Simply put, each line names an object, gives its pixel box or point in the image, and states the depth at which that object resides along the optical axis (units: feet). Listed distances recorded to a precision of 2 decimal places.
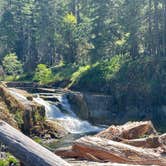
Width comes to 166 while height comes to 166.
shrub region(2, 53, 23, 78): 247.29
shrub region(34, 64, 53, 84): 212.23
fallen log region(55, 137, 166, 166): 45.42
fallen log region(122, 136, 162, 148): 53.42
